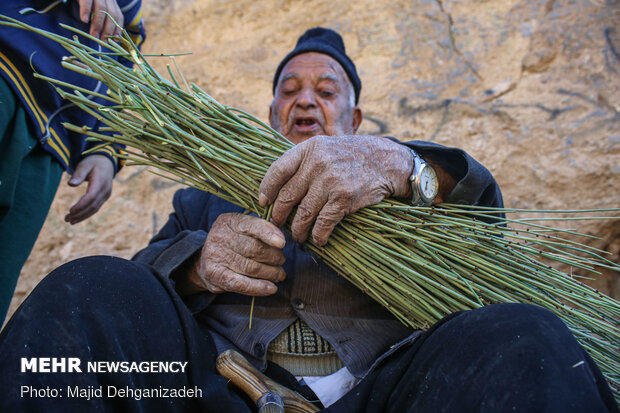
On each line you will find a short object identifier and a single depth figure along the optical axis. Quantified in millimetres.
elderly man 755
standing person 1282
